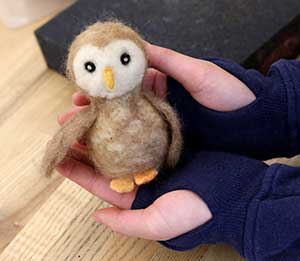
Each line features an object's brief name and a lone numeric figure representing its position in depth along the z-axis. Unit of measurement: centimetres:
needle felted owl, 43
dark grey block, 70
